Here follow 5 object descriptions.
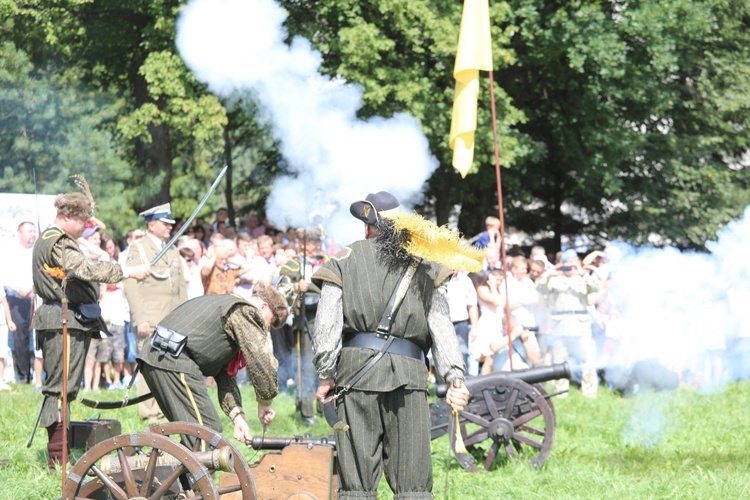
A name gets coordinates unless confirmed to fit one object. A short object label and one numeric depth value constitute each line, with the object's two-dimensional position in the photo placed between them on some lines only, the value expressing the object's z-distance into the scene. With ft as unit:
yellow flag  56.91
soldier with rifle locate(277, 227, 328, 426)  57.57
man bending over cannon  32.54
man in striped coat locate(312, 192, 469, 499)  31.29
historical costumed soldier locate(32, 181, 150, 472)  40.12
